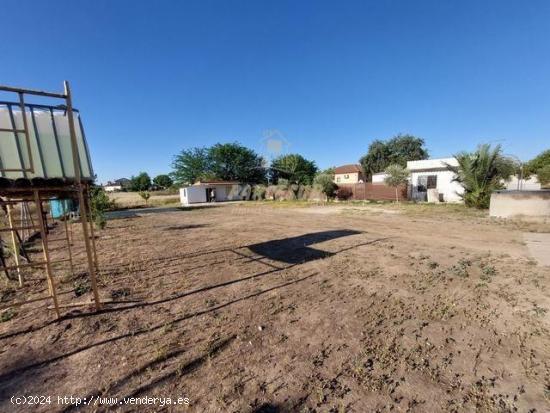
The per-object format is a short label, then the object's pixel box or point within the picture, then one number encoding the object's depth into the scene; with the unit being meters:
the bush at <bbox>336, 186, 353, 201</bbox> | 25.14
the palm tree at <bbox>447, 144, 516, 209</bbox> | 14.09
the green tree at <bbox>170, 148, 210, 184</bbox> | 40.75
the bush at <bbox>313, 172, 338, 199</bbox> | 25.50
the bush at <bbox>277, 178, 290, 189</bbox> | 29.65
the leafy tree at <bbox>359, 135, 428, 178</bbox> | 42.81
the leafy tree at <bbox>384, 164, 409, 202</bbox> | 20.47
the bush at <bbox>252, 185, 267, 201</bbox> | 32.62
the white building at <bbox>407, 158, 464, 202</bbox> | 20.00
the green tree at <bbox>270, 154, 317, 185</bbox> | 42.78
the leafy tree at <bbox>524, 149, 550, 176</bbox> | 32.78
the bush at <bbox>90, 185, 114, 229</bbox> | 10.13
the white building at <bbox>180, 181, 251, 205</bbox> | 32.08
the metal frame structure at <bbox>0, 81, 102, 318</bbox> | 2.92
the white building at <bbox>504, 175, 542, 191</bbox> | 24.40
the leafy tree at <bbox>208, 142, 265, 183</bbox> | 40.16
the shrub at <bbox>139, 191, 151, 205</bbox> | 28.53
